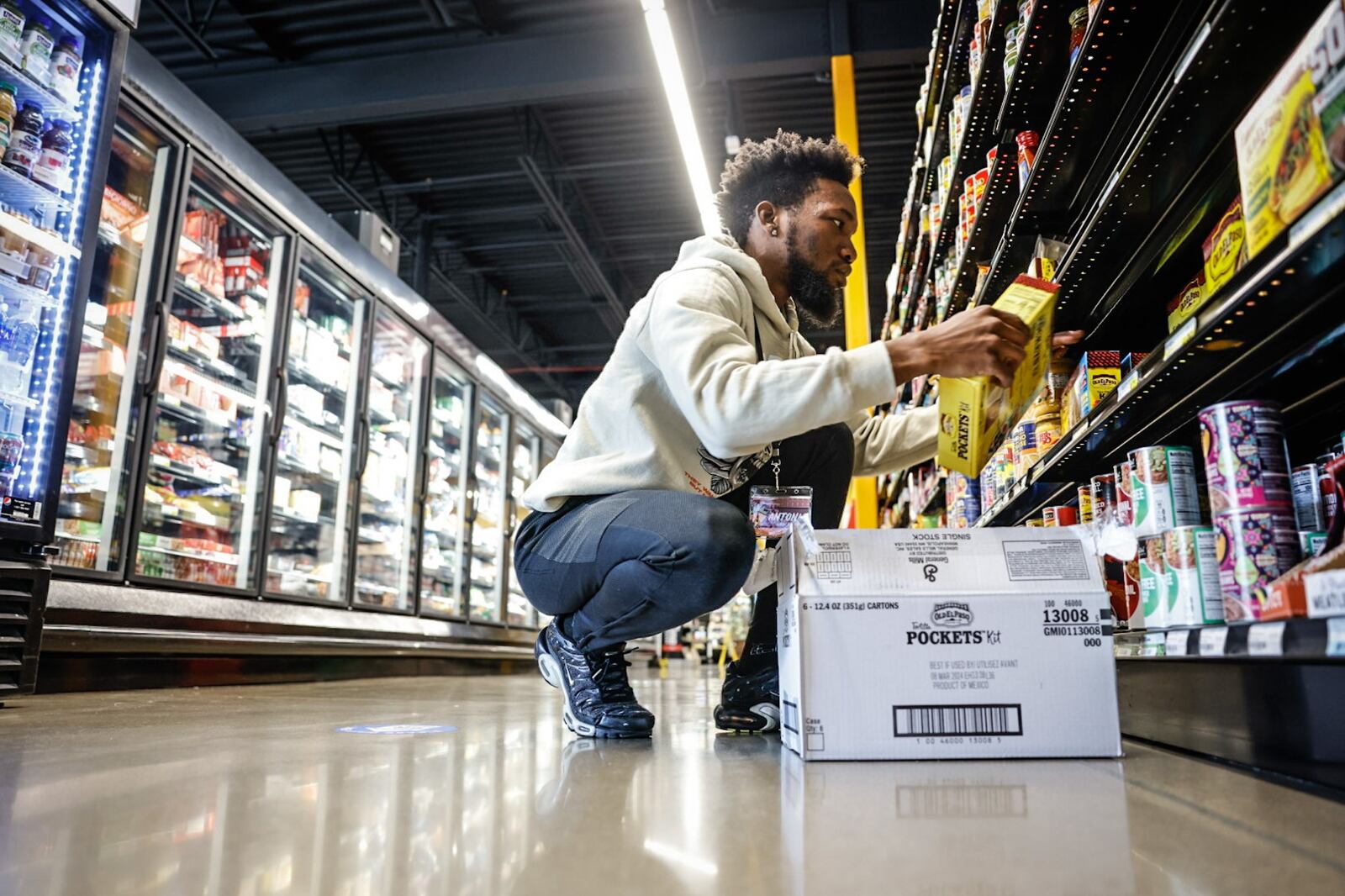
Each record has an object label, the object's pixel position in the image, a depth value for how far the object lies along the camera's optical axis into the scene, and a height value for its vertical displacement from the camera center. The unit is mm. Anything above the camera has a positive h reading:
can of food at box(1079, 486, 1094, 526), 2252 +316
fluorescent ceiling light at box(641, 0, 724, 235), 5633 +3663
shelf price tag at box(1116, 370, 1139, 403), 1654 +453
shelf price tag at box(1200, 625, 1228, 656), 1393 -8
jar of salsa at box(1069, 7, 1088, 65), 2070 +1387
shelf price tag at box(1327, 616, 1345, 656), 1087 +0
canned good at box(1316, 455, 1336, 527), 1416 +228
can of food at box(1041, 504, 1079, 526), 2436 +314
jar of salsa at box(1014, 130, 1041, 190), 2496 +1318
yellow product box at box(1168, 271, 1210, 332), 1823 +686
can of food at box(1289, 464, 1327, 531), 1426 +217
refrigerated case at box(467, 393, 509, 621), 8359 +1009
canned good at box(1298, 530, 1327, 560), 1403 +140
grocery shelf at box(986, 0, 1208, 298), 1832 +1194
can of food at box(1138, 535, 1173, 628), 1653 +93
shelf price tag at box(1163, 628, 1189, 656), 1516 -16
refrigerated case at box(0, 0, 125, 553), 2881 +1224
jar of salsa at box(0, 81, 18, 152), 3021 +1667
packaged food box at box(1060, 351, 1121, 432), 2197 +612
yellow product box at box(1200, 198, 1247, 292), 1562 +683
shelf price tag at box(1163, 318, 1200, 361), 1423 +469
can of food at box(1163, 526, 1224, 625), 1538 +95
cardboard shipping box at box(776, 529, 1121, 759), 1573 -59
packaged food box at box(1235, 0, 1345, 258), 1111 +651
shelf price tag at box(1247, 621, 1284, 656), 1229 -6
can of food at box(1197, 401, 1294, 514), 1425 +281
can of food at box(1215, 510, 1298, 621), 1398 +125
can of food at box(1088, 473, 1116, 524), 2119 +327
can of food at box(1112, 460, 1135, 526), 1829 +275
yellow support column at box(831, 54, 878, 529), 6125 +2181
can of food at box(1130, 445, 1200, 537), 1661 +264
